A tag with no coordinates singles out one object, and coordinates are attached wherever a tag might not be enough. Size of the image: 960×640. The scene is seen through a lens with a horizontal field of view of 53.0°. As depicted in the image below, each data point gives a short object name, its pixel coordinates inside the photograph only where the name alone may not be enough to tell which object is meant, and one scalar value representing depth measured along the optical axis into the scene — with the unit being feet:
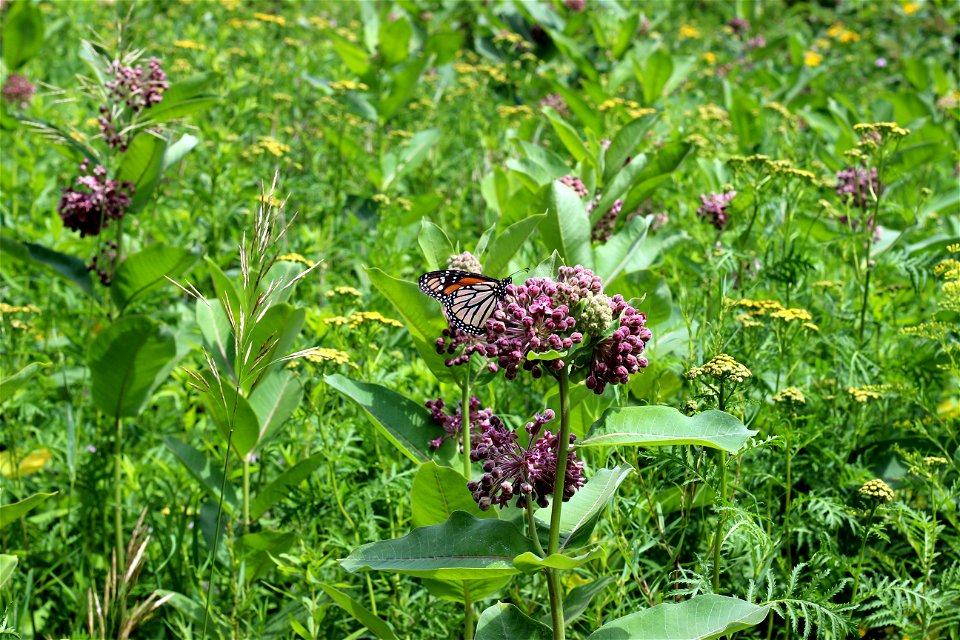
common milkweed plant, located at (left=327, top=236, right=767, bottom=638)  5.92
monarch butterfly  7.22
